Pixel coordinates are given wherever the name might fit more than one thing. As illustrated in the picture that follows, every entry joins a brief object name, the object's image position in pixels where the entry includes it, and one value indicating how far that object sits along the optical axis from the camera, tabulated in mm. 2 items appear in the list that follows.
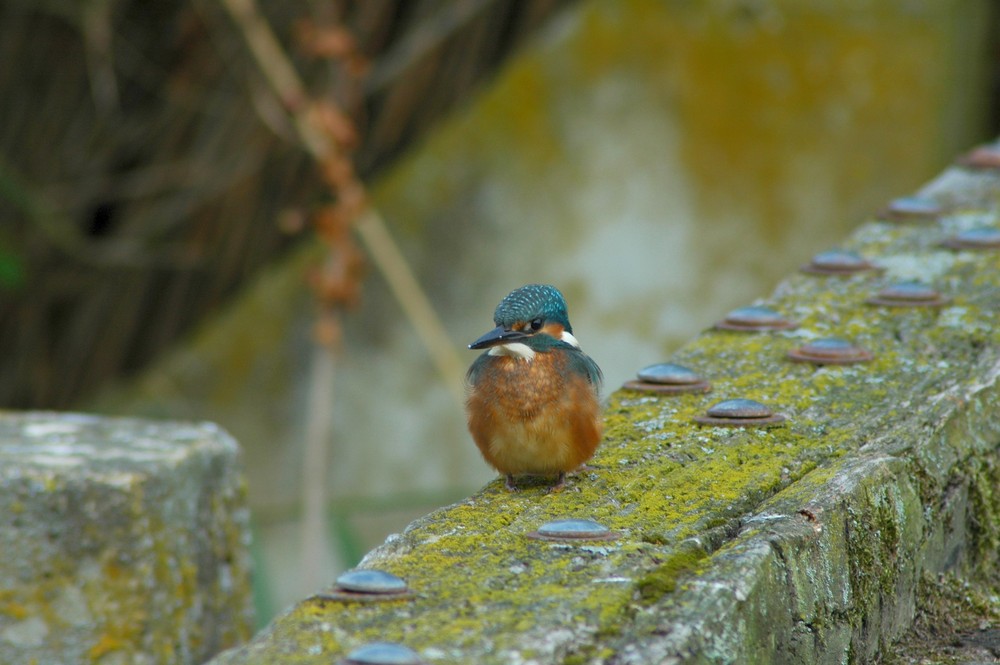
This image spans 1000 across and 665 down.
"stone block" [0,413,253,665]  5559
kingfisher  4457
